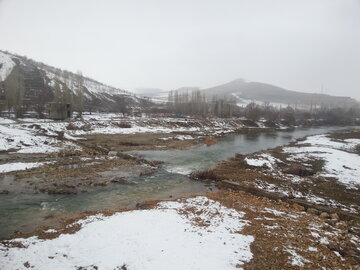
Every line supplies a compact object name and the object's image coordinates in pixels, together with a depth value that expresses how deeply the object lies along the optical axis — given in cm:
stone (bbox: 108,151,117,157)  3266
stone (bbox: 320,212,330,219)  1564
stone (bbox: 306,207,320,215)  1631
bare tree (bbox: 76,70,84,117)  6811
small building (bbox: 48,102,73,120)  5944
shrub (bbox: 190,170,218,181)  2394
